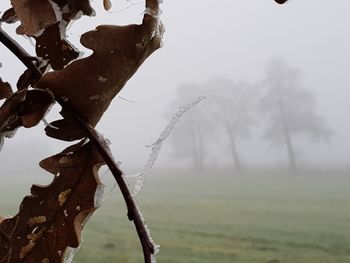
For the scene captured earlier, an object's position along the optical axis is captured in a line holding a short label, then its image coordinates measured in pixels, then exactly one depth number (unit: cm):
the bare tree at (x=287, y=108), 1952
